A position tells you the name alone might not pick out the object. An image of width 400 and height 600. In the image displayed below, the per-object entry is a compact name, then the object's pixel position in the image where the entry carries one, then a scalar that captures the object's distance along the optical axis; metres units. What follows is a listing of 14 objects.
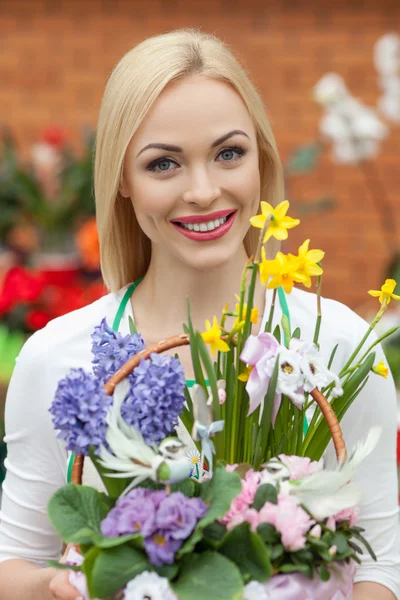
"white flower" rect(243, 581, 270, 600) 1.92
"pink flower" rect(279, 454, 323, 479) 1.98
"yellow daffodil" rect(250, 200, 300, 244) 2.00
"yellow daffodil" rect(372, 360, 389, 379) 2.05
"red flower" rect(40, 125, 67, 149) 4.25
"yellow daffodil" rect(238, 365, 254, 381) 2.03
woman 2.14
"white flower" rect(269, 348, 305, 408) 2.00
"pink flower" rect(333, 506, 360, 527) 1.96
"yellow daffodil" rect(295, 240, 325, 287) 2.00
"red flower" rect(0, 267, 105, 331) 3.53
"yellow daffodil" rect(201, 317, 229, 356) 2.00
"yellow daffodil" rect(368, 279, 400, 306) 2.03
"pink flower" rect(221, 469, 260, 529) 1.94
